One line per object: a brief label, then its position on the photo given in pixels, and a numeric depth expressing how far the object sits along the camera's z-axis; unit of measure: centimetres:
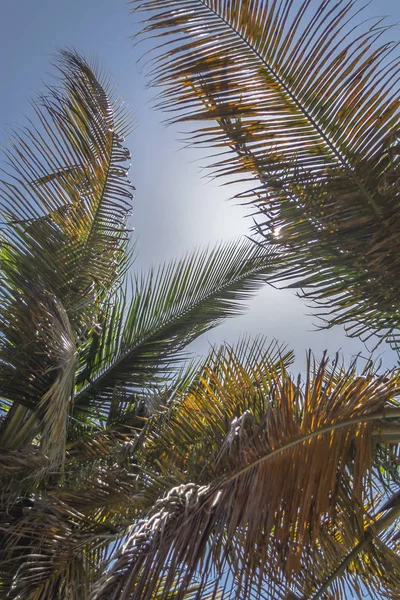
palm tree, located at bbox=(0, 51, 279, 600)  358
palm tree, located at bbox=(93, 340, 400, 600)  251
